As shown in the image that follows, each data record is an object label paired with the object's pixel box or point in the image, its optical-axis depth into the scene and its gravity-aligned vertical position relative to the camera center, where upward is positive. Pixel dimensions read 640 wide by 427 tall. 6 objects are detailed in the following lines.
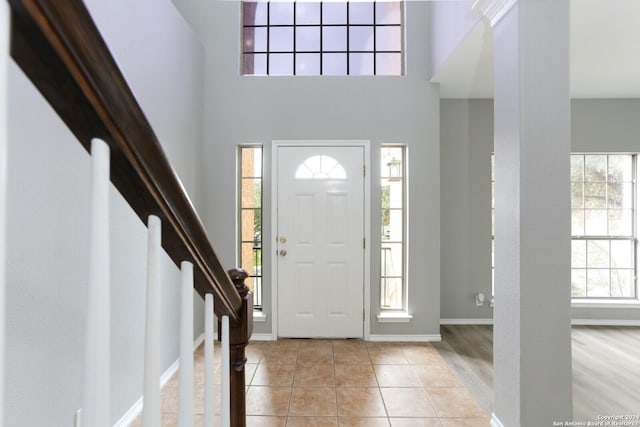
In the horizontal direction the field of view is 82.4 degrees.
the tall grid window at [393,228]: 3.85 -0.08
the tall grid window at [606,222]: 4.20 +0.01
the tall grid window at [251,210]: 3.83 +0.10
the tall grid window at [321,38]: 3.84 +1.92
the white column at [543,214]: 1.88 +0.04
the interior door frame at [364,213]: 3.70 +0.07
